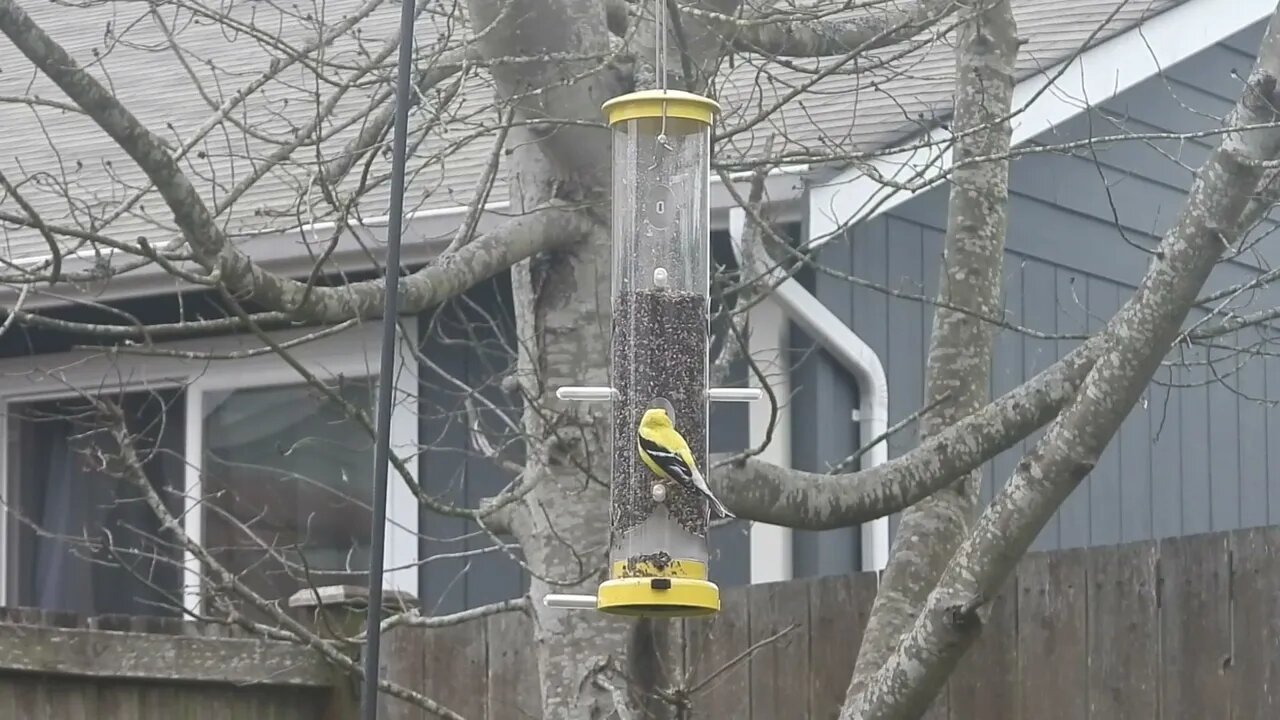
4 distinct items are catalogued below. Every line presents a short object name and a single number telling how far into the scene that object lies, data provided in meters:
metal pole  5.41
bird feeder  6.24
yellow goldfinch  5.85
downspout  11.83
